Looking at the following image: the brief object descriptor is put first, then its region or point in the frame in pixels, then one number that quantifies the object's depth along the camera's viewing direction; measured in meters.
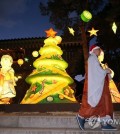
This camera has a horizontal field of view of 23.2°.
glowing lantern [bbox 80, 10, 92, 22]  12.18
